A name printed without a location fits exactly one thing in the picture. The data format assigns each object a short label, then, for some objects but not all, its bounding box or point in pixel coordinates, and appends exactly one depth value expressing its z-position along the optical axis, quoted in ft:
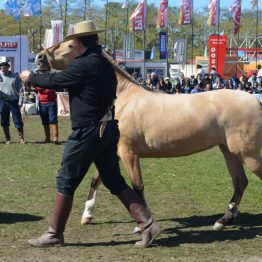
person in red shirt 52.54
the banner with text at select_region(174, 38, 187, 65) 170.18
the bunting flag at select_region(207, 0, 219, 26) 166.40
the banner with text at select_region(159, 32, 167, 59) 166.40
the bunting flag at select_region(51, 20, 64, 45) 148.15
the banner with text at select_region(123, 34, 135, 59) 172.45
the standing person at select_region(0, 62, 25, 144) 51.06
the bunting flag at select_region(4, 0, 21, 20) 155.53
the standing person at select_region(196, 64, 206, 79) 119.44
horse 23.11
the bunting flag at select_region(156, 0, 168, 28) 171.73
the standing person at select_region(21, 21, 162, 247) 20.03
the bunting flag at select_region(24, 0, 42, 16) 153.79
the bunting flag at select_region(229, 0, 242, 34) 165.17
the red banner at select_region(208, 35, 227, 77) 149.18
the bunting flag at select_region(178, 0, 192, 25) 167.95
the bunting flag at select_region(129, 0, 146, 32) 168.25
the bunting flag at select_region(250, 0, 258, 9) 177.41
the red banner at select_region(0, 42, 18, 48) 143.02
